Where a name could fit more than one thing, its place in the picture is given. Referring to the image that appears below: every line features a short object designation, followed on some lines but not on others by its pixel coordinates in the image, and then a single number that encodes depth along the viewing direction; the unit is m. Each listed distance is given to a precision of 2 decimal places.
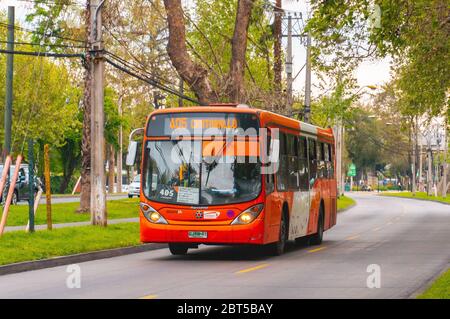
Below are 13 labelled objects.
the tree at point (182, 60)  36.84
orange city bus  21.58
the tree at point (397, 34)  21.91
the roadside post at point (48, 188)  25.17
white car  70.99
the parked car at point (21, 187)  47.84
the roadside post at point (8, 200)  22.62
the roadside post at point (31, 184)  23.38
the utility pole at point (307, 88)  47.89
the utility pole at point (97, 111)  27.69
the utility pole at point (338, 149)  87.81
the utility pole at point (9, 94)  46.44
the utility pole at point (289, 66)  48.22
